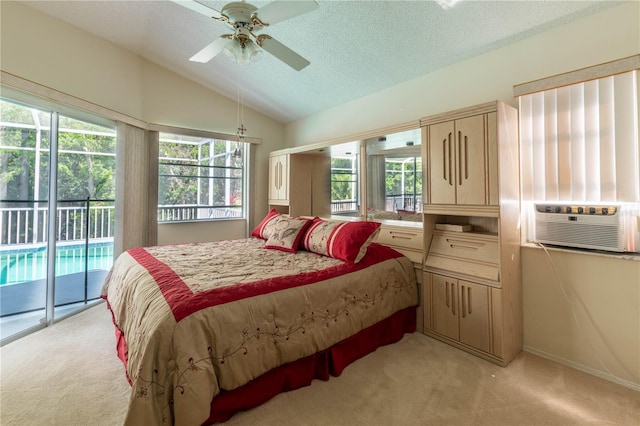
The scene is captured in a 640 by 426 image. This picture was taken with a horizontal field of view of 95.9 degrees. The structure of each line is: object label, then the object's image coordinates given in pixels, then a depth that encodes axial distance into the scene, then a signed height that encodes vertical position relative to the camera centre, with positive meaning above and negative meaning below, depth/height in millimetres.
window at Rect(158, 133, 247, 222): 4031 +603
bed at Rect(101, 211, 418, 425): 1351 -582
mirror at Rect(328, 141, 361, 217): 3572 +516
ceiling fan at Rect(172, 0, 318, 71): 1641 +1201
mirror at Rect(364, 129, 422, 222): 2922 +459
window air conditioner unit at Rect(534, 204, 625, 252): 1907 -60
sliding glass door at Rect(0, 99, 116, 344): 2584 +93
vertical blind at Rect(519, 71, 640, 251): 1871 +514
